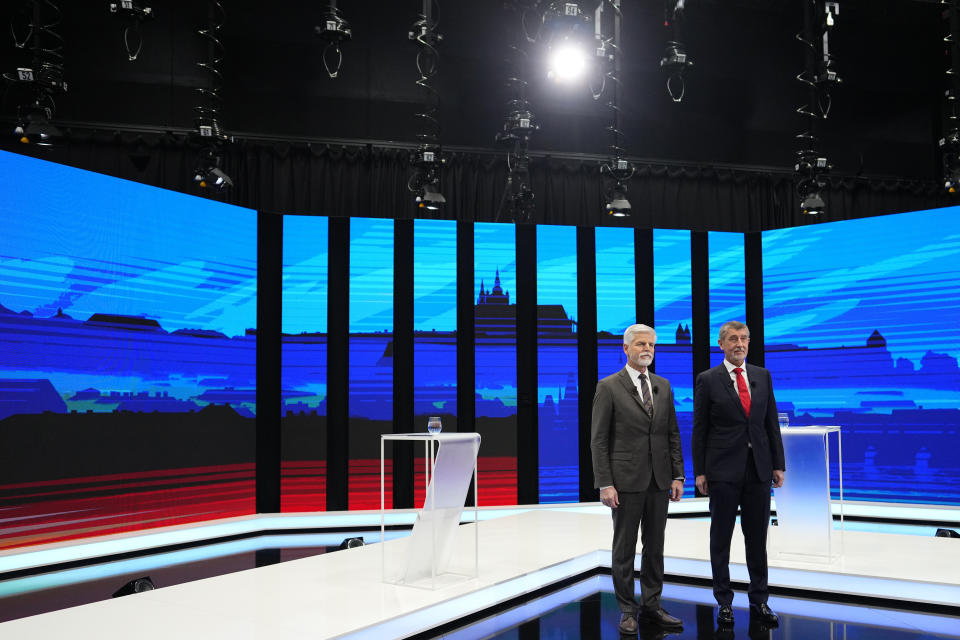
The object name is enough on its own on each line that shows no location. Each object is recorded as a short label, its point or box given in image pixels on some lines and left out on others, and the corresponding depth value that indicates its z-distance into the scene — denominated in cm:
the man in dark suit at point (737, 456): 374
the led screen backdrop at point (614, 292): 803
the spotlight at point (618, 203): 666
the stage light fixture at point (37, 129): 523
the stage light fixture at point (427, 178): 622
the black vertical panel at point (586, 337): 780
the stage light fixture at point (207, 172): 607
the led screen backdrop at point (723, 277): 836
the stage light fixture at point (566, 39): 488
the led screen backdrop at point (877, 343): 718
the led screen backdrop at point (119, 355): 564
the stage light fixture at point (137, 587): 406
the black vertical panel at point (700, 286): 834
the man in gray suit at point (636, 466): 361
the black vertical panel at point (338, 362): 735
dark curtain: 714
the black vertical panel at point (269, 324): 740
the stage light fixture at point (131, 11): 473
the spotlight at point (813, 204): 675
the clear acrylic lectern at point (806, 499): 454
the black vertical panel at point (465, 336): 764
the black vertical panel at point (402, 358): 743
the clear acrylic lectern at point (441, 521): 384
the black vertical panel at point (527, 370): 766
